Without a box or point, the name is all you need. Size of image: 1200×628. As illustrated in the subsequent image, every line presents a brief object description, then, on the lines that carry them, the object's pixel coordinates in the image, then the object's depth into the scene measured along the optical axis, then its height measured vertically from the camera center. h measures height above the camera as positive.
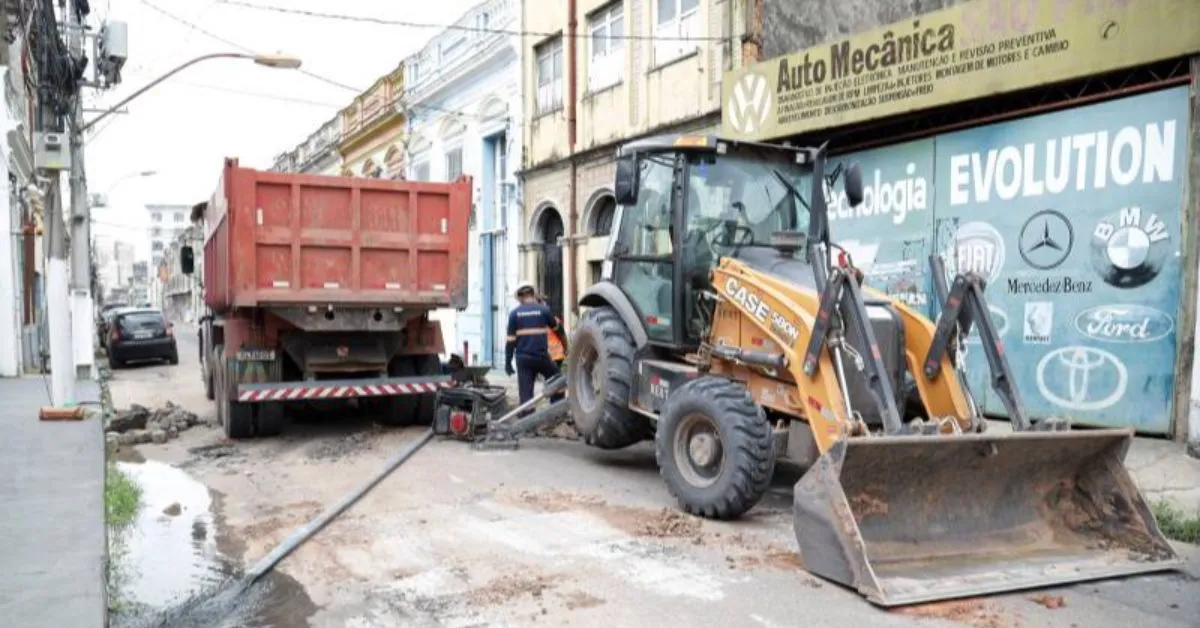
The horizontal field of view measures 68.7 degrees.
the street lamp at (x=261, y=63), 13.21 +3.35
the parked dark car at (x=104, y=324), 23.29 -1.31
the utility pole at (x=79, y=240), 13.56 +0.71
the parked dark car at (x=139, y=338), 21.55 -1.36
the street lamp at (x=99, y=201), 37.05 +3.53
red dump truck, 9.31 -0.07
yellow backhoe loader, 4.82 -0.85
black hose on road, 5.07 -1.66
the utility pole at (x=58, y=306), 11.13 -0.28
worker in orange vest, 10.95 -0.88
